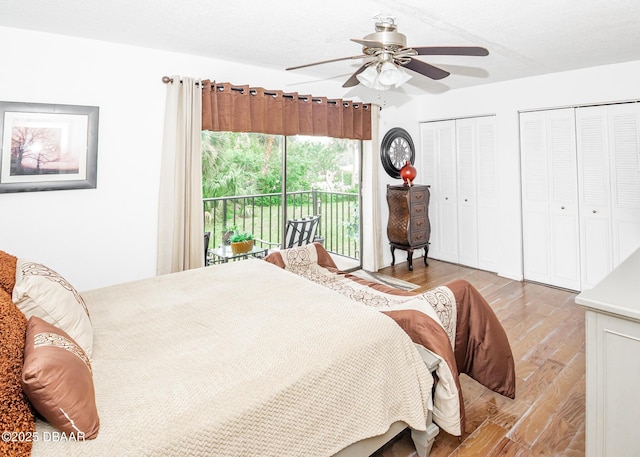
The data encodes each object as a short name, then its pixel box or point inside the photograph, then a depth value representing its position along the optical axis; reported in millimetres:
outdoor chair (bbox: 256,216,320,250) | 4293
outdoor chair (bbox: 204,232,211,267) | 3742
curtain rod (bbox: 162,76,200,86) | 3200
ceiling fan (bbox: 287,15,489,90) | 1969
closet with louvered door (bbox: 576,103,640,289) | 3746
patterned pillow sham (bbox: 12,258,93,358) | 1453
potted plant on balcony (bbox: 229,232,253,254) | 3928
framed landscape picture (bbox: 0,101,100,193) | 2678
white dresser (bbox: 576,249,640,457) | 1356
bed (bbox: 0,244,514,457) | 1131
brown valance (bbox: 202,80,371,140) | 3433
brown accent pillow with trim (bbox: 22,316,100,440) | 1019
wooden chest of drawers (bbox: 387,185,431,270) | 4902
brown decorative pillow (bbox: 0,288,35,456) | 945
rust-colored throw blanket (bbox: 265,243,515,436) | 1809
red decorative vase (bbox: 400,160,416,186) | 4971
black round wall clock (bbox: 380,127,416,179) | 5066
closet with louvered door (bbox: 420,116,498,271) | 4910
